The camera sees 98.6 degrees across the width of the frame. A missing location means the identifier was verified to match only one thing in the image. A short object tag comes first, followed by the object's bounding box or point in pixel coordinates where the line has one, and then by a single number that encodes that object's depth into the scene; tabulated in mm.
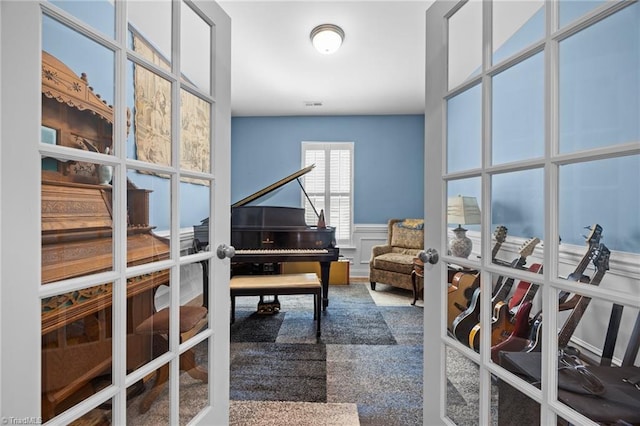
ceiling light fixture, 2400
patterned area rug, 1615
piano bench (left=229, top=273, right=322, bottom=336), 2418
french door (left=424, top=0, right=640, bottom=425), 662
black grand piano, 2941
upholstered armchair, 3660
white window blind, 4719
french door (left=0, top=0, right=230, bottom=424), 604
